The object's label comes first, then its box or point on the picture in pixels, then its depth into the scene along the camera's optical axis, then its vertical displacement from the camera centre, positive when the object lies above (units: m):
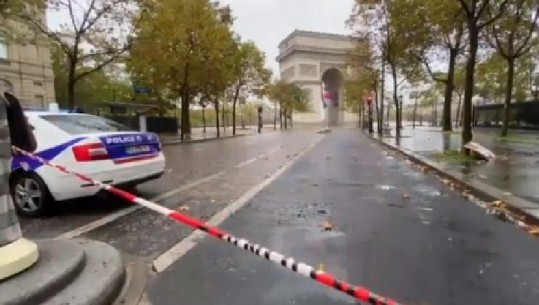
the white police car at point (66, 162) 7.42 -0.69
